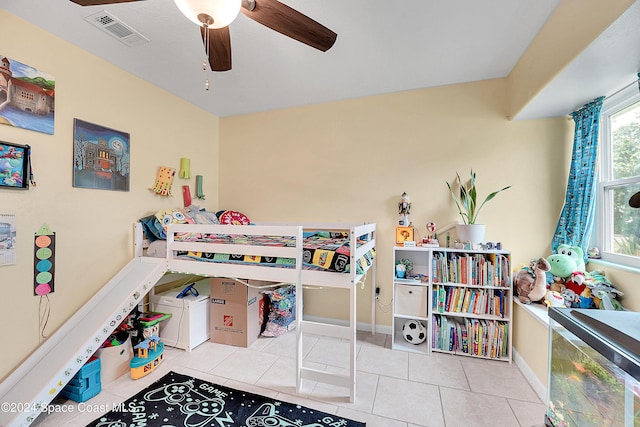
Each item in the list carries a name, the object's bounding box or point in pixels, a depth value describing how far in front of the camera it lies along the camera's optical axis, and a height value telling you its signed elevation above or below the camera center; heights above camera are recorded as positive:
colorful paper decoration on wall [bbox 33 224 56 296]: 1.81 -0.35
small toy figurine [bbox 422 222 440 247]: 2.48 -0.22
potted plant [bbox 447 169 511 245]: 2.30 +0.07
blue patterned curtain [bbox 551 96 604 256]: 1.98 +0.29
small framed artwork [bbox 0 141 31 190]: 1.64 +0.29
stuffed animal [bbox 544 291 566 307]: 1.92 -0.62
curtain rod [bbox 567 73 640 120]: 1.67 +0.88
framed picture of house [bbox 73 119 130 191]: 2.03 +0.45
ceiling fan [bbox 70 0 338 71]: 1.04 +0.88
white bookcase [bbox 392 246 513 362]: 2.24 -0.79
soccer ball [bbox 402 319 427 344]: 2.43 -1.10
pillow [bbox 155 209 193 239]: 2.48 -0.05
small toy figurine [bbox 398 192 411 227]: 2.62 +0.05
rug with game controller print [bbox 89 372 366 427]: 1.56 -1.25
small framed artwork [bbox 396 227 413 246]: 2.59 -0.21
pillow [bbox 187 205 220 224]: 2.80 -0.04
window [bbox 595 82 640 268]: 1.76 +0.28
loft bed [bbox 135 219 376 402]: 1.76 -0.35
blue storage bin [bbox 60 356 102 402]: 1.73 -1.17
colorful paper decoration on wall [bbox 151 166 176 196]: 2.59 +0.31
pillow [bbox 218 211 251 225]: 2.95 -0.06
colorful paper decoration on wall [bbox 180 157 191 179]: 2.87 +0.50
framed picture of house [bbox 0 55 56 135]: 1.66 +0.77
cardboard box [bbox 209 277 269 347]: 2.43 -0.94
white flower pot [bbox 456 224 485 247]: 2.29 -0.16
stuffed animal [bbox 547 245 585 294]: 1.97 -0.39
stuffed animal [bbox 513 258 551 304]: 2.04 -0.54
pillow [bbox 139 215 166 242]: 2.46 -0.13
